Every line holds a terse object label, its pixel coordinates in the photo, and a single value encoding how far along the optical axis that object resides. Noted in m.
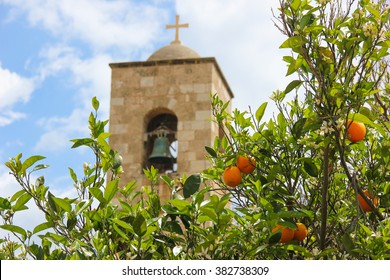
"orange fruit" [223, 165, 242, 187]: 2.94
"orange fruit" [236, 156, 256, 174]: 2.98
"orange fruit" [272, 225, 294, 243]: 2.66
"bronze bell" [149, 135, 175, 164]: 12.62
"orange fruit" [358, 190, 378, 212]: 2.89
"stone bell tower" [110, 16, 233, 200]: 12.71
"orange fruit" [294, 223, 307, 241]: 2.72
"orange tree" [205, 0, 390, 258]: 2.58
